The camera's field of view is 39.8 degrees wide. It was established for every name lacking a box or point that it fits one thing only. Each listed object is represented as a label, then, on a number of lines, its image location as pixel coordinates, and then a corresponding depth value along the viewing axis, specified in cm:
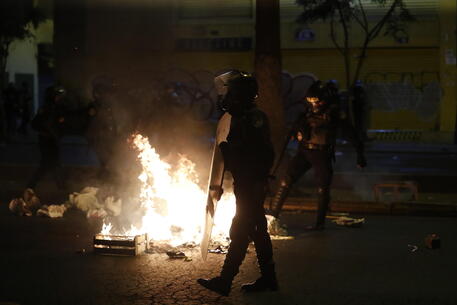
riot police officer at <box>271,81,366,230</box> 772
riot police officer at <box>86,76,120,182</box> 1075
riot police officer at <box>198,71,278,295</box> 506
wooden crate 636
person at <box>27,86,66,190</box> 966
